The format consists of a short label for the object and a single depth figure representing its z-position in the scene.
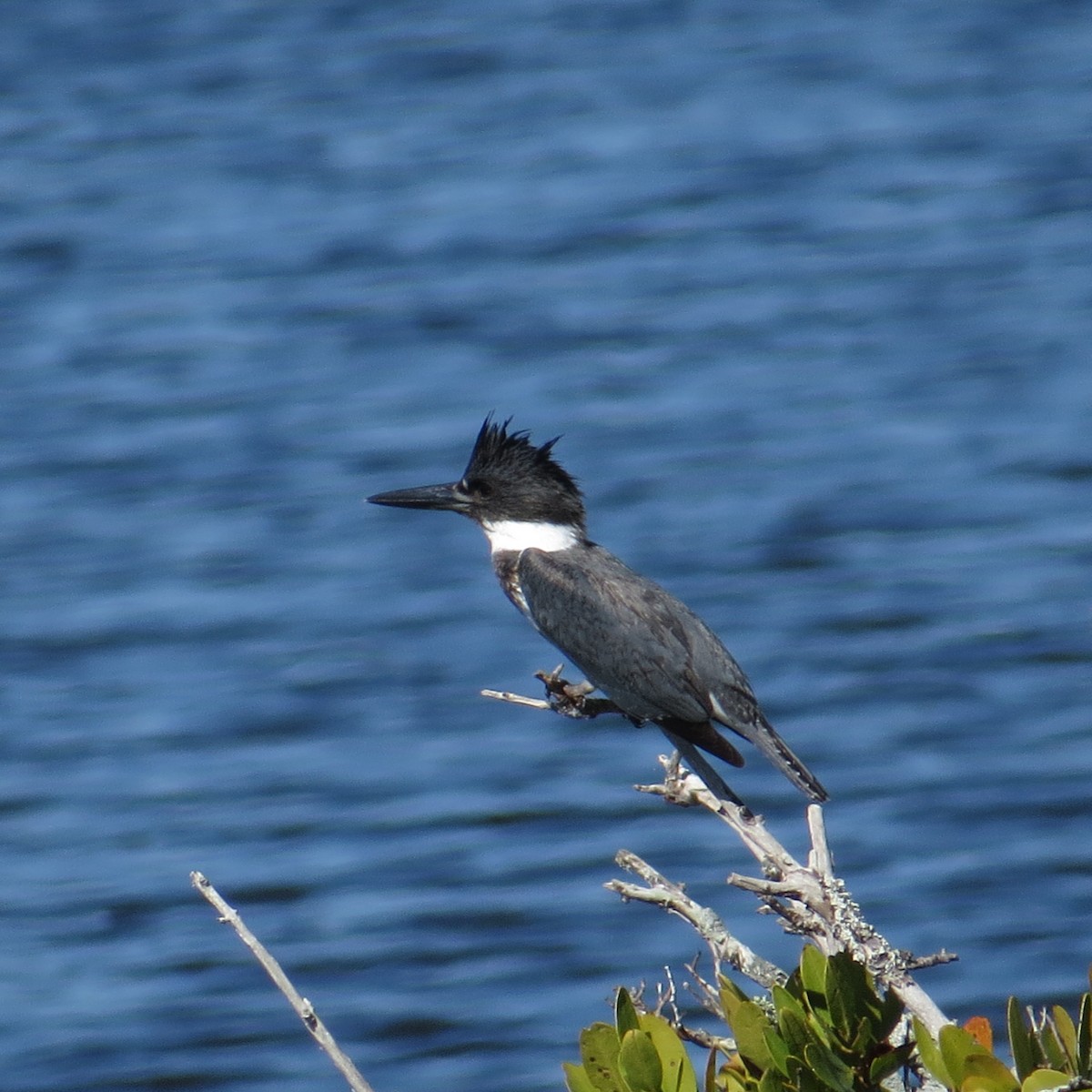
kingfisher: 8.83
